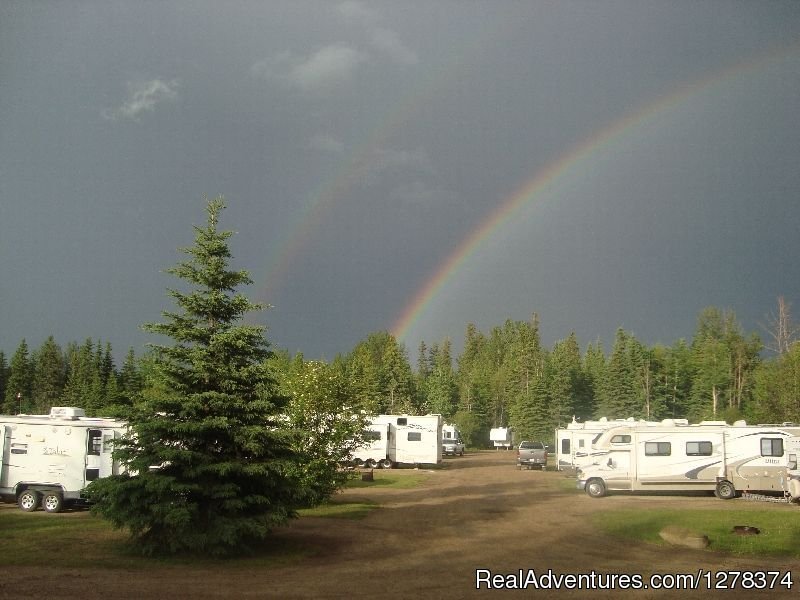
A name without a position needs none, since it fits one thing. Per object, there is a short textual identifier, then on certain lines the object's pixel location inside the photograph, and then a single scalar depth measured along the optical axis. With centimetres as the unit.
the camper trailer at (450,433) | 6938
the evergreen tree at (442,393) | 9488
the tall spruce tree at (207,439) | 1527
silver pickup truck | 4866
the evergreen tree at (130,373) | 7690
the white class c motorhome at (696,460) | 2884
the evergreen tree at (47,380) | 9394
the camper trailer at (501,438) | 8856
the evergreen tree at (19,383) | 8862
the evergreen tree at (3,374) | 9695
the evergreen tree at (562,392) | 7850
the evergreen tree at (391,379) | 8788
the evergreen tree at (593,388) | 8612
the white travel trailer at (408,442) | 4700
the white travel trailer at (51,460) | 2288
